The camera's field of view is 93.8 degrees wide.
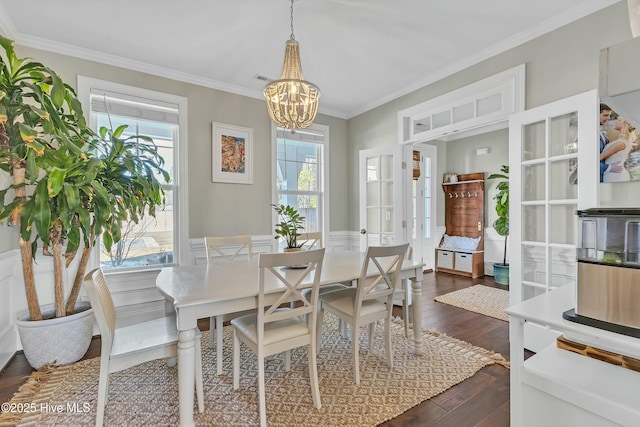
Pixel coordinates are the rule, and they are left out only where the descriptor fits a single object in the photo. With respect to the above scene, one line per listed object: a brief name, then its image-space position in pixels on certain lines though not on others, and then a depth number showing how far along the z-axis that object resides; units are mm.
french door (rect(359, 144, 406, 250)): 3789
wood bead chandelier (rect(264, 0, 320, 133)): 2150
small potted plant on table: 2339
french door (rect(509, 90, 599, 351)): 2221
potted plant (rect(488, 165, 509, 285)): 4770
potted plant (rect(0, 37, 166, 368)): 1976
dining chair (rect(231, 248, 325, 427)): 1696
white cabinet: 904
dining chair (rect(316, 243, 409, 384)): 2059
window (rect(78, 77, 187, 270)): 2986
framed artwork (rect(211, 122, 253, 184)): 3574
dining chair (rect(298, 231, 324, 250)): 3182
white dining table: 1567
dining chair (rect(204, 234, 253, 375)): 2188
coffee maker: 856
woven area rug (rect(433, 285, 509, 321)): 3505
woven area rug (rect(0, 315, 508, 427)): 1745
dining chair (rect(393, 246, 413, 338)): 2648
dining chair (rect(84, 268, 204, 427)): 1549
